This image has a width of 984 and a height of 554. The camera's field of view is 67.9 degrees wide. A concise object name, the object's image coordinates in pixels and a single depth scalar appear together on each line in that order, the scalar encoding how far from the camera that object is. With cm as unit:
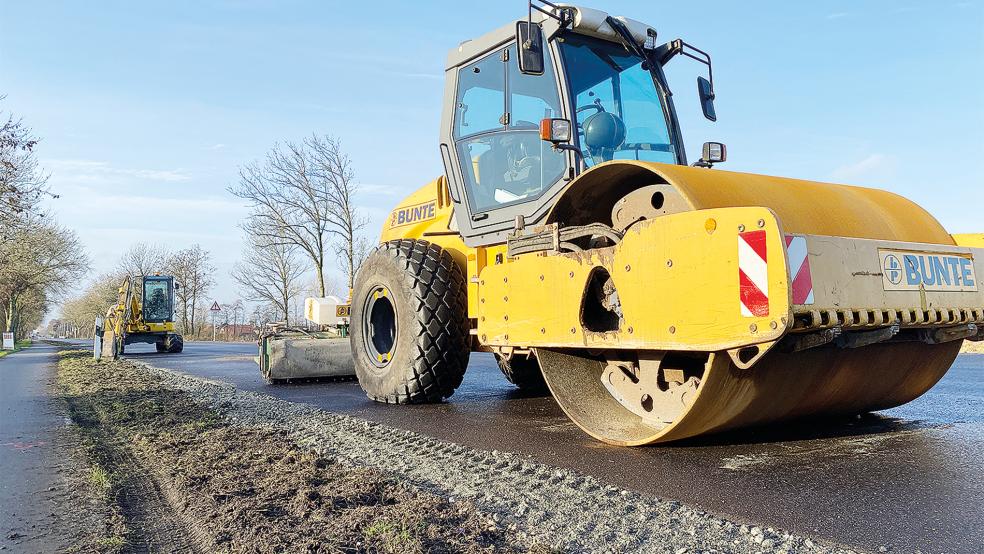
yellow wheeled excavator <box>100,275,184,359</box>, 2472
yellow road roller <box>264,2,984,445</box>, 329
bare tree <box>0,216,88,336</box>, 3247
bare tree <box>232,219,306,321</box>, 3723
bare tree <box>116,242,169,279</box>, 6456
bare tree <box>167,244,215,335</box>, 5762
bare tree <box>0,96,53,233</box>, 1642
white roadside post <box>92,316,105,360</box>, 1816
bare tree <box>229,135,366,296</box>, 2795
